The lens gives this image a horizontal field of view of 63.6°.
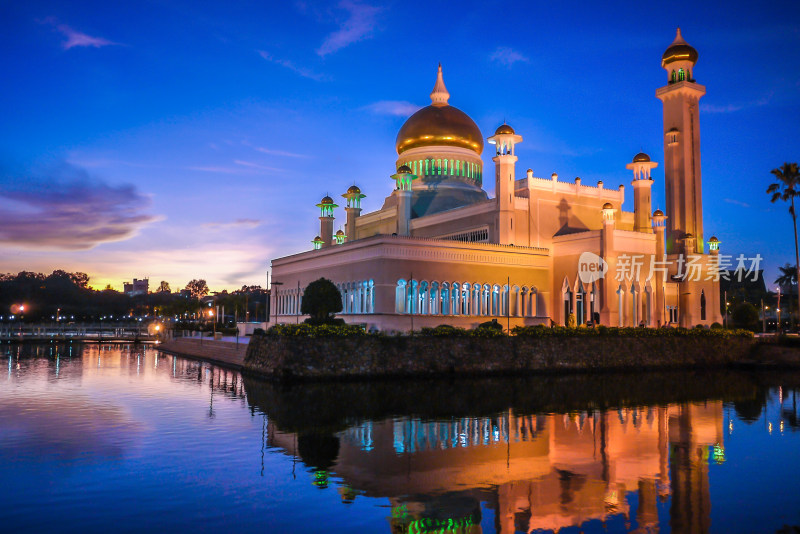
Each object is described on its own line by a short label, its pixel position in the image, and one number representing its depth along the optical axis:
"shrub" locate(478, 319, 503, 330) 29.03
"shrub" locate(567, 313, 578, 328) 32.40
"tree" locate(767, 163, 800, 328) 34.78
